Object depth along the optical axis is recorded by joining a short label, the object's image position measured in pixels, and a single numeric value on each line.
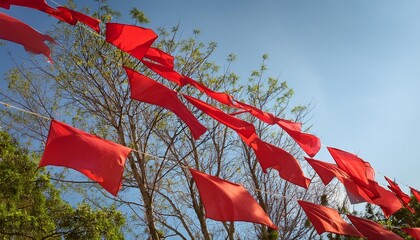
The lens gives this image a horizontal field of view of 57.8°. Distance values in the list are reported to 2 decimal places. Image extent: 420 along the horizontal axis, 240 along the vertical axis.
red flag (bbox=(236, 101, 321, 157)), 4.65
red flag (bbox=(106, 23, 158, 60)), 3.72
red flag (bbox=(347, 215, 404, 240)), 4.46
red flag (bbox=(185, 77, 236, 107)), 4.38
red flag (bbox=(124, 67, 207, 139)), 3.52
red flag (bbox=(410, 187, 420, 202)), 5.77
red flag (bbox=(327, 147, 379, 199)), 4.75
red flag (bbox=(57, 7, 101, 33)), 3.84
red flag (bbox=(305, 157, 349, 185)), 4.58
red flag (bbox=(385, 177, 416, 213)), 5.70
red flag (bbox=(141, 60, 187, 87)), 4.33
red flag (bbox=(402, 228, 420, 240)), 4.80
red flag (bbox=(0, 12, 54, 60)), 2.89
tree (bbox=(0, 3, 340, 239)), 7.57
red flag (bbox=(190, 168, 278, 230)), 3.09
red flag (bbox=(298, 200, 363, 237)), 4.12
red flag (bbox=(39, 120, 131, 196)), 2.64
